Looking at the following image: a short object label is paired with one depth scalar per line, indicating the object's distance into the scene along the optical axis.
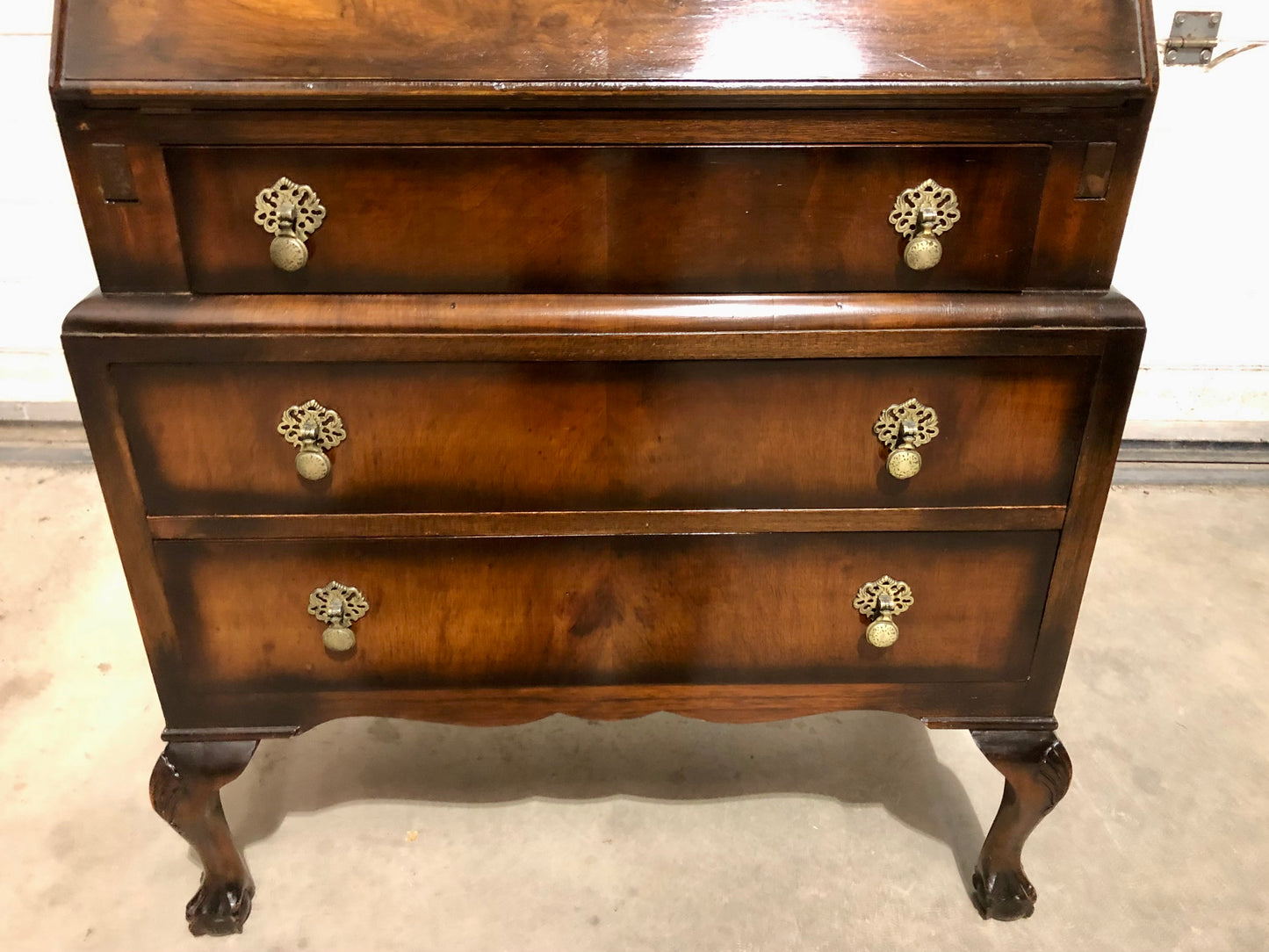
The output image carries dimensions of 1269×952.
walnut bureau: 0.91
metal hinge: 1.89
